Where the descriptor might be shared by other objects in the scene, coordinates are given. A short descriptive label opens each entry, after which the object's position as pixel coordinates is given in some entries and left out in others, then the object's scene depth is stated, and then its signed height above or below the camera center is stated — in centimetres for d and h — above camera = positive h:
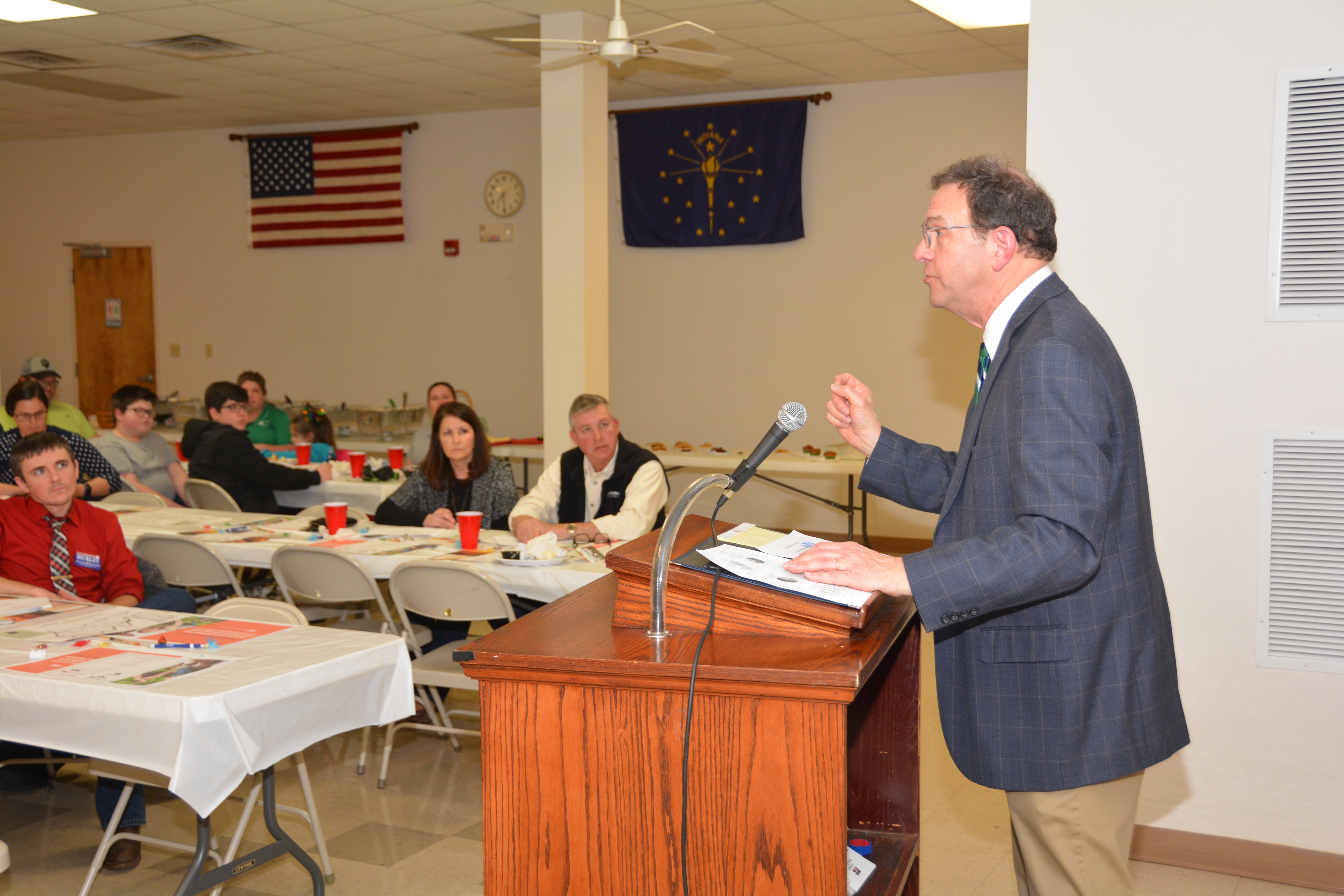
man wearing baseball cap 725 -51
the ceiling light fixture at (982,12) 620 +192
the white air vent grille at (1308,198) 289 +38
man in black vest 446 -61
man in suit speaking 153 -34
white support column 668 +66
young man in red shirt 360 -68
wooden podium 142 -56
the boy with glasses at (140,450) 605 -64
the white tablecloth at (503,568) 368 -83
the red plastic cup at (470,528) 406 -72
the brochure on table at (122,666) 244 -77
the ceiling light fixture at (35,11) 628 +194
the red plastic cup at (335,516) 443 -74
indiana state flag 848 +133
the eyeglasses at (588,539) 414 -77
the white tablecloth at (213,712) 229 -84
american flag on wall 987 +141
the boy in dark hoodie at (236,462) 588 -69
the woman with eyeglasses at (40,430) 557 -57
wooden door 1123 +16
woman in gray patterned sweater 486 -68
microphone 156 -15
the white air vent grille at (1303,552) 293 -59
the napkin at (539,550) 379 -75
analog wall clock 943 +127
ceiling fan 475 +136
